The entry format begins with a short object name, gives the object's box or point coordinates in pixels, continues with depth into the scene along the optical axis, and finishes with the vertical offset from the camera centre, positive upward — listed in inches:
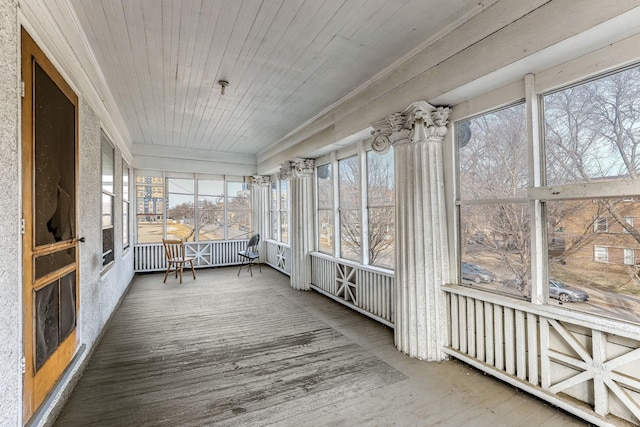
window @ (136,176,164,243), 268.2 +9.6
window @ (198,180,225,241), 291.0 +7.3
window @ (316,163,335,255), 190.5 +4.8
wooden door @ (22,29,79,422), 62.9 -0.8
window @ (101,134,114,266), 136.9 +8.9
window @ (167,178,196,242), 278.5 +8.4
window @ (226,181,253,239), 304.0 +7.2
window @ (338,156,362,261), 166.4 +4.3
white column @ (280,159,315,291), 205.6 -4.4
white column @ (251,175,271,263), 305.9 +4.8
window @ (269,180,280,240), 286.7 +4.1
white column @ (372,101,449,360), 106.0 -8.1
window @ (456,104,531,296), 90.4 +3.5
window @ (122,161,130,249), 193.4 +9.1
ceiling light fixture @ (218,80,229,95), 130.6 +60.1
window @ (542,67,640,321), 69.0 +7.0
